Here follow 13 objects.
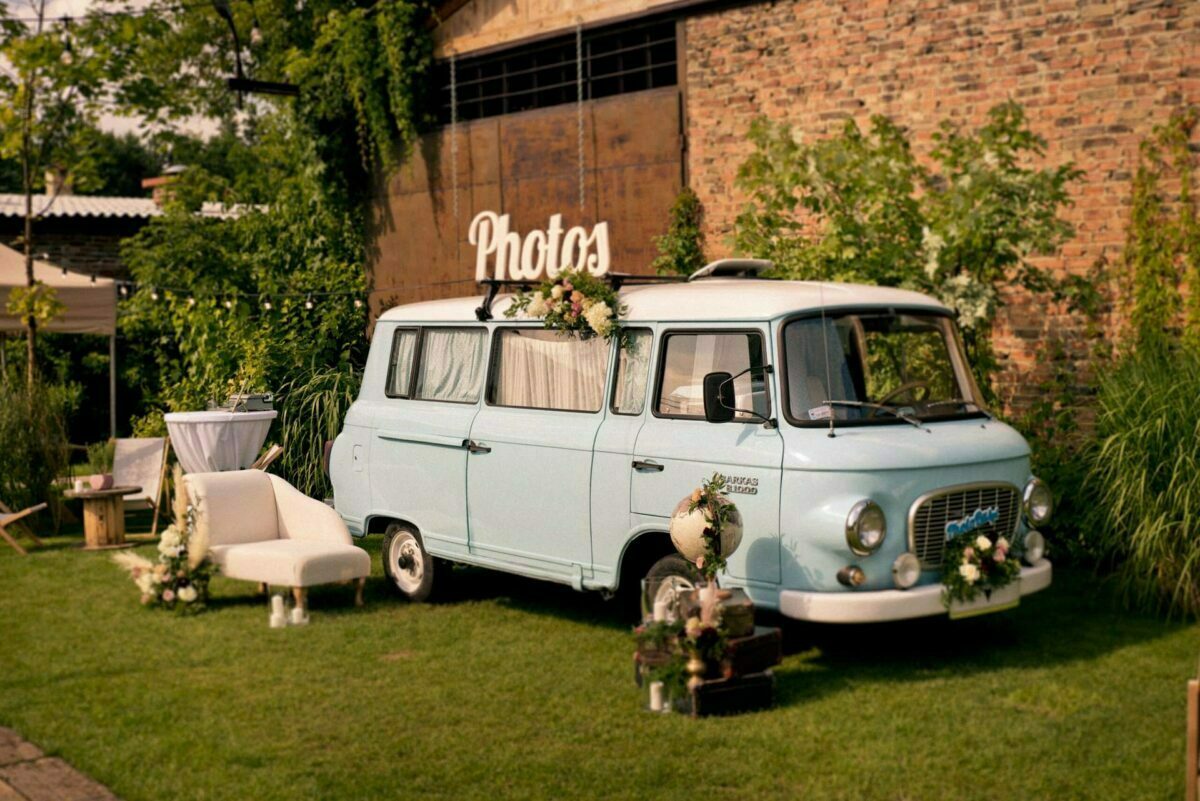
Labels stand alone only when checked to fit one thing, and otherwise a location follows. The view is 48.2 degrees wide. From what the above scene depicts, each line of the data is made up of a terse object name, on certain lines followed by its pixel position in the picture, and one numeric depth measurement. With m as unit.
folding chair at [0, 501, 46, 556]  11.90
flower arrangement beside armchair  9.47
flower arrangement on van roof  8.26
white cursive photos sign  14.87
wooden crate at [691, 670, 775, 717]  6.63
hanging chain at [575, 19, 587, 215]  15.15
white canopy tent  15.18
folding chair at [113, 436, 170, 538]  13.51
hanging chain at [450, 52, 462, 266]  16.73
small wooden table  12.29
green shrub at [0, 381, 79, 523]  13.27
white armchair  9.11
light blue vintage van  7.04
